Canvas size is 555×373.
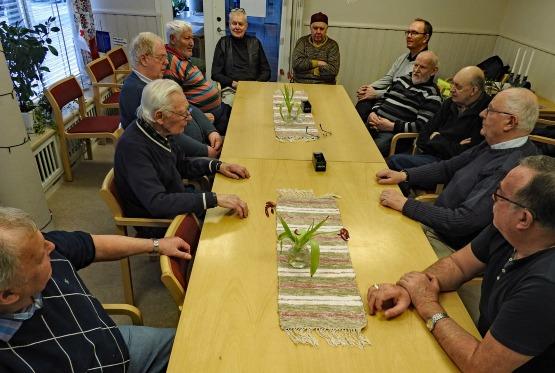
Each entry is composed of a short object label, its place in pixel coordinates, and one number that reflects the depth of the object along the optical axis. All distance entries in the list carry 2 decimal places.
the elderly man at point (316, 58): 3.88
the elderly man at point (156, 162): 1.68
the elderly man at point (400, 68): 3.45
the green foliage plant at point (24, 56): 2.73
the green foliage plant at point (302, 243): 1.28
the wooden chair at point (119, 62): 3.97
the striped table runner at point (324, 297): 1.12
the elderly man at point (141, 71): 2.26
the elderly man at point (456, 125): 2.50
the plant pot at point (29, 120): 2.94
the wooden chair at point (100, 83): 3.59
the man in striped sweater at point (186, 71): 2.89
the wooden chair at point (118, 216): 1.70
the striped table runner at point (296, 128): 2.41
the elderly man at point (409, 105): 3.09
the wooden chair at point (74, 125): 3.05
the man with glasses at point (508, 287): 0.96
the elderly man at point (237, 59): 3.78
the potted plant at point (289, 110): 2.60
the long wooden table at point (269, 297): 1.05
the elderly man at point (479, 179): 1.69
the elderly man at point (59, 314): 0.95
